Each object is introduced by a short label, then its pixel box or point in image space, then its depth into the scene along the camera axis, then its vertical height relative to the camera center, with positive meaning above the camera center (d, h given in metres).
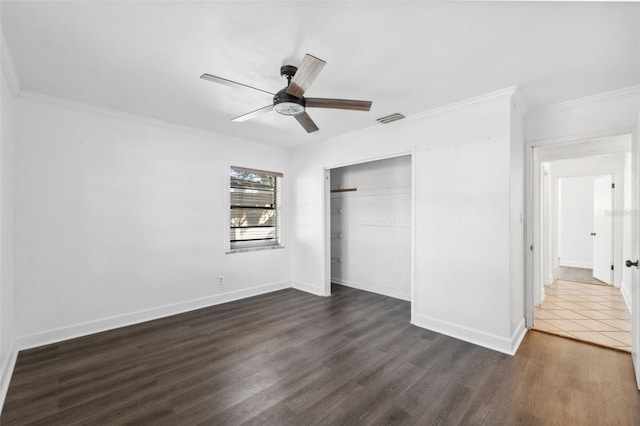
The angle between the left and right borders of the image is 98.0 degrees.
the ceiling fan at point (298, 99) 2.02 +0.93
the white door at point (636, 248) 2.14 -0.33
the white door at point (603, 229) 5.00 -0.39
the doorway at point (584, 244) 3.46 -0.70
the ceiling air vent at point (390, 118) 3.40 +1.15
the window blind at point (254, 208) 4.55 +0.05
